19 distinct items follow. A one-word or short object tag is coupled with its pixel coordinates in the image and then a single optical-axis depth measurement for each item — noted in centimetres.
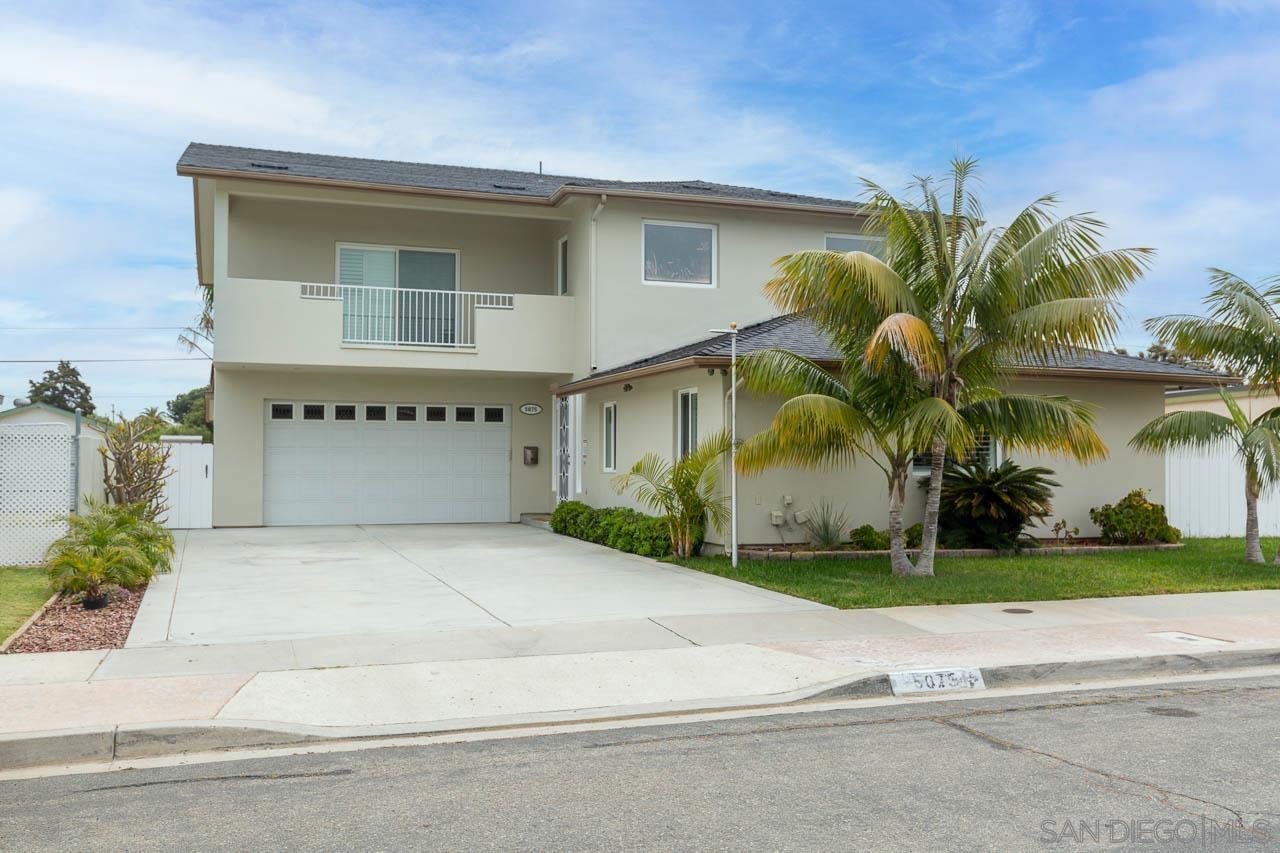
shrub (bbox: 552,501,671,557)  1562
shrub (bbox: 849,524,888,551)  1550
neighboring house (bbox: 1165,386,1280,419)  2305
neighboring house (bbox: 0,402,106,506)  1345
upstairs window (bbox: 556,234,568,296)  2189
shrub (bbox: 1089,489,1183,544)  1686
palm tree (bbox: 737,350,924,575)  1246
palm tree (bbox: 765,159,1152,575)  1204
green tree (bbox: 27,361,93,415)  7262
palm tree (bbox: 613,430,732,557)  1479
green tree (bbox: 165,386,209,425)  7590
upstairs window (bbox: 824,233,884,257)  2092
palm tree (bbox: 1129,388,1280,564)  1469
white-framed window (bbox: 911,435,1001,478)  1658
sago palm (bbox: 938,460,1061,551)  1559
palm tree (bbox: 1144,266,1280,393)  1462
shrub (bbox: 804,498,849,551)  1557
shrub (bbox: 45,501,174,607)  1091
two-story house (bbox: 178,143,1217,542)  1881
